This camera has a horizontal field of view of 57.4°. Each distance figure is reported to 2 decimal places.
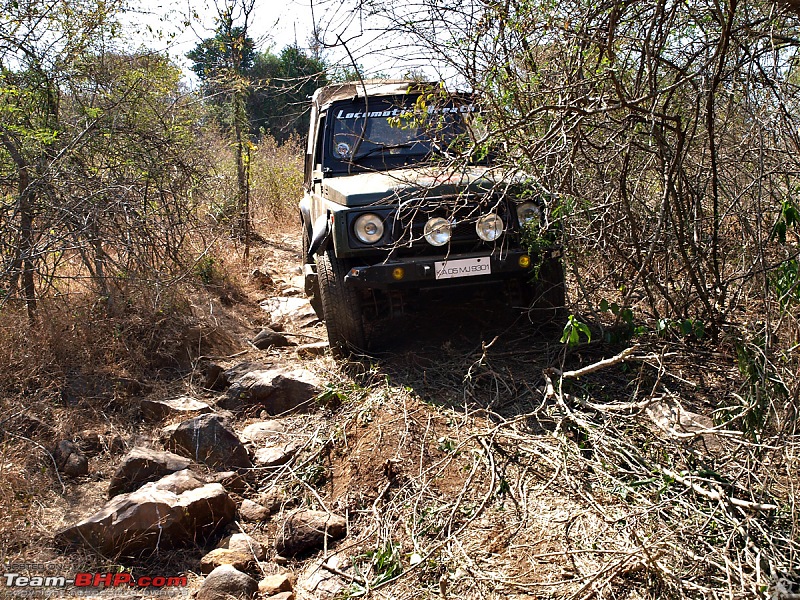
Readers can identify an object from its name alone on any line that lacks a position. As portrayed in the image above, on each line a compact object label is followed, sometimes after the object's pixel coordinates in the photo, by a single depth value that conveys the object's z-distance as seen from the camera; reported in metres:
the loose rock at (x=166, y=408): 4.57
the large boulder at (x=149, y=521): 3.23
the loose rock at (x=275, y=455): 4.09
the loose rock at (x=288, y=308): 6.77
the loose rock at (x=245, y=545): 3.30
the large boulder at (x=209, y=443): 4.03
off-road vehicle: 4.39
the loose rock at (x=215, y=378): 5.17
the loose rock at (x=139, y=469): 3.67
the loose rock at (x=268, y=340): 5.94
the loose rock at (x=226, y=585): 2.92
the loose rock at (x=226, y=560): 3.19
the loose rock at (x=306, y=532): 3.33
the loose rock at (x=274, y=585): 2.98
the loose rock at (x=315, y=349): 5.53
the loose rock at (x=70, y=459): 3.87
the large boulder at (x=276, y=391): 4.72
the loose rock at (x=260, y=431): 4.40
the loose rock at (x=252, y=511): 3.64
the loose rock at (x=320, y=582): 3.01
